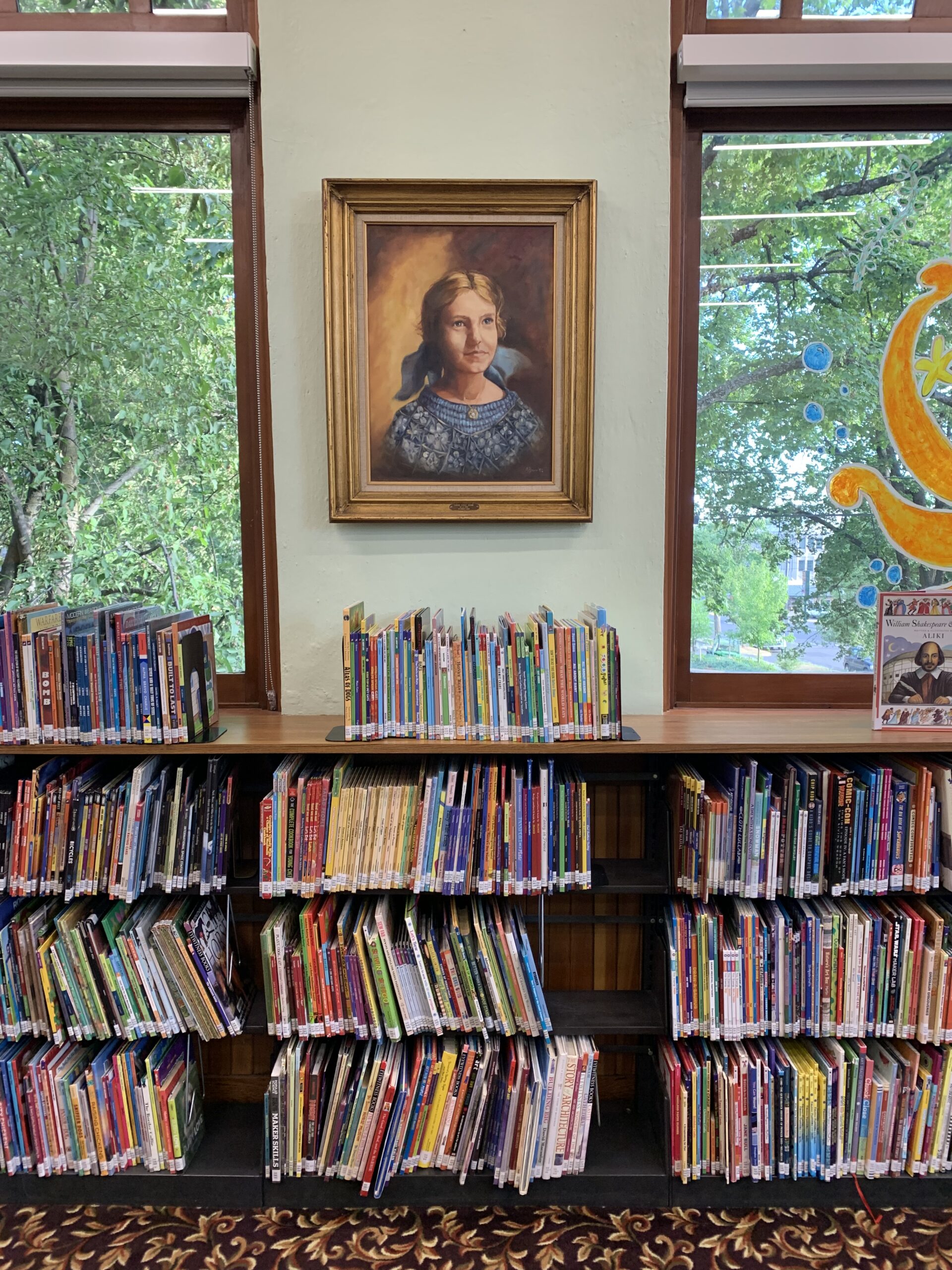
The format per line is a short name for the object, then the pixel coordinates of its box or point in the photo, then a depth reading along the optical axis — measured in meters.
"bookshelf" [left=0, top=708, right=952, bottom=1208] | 1.78
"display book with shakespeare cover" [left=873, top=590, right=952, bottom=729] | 1.82
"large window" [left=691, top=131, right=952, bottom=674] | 2.06
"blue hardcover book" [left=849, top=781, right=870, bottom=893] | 1.74
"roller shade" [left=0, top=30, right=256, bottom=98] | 1.85
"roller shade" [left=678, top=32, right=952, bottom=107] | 1.86
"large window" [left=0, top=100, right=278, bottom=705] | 2.04
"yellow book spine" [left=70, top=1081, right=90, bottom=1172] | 1.80
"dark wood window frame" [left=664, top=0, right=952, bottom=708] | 2.00
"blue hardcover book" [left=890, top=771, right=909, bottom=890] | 1.74
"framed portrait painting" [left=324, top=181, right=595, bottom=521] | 1.91
